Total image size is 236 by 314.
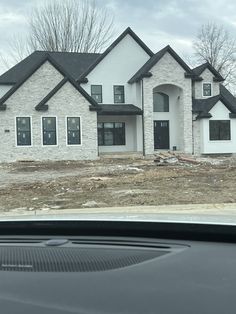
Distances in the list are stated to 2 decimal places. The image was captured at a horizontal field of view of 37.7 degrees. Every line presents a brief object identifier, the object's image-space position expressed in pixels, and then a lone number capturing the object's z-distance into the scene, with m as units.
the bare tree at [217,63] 44.49
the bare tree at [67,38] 39.57
